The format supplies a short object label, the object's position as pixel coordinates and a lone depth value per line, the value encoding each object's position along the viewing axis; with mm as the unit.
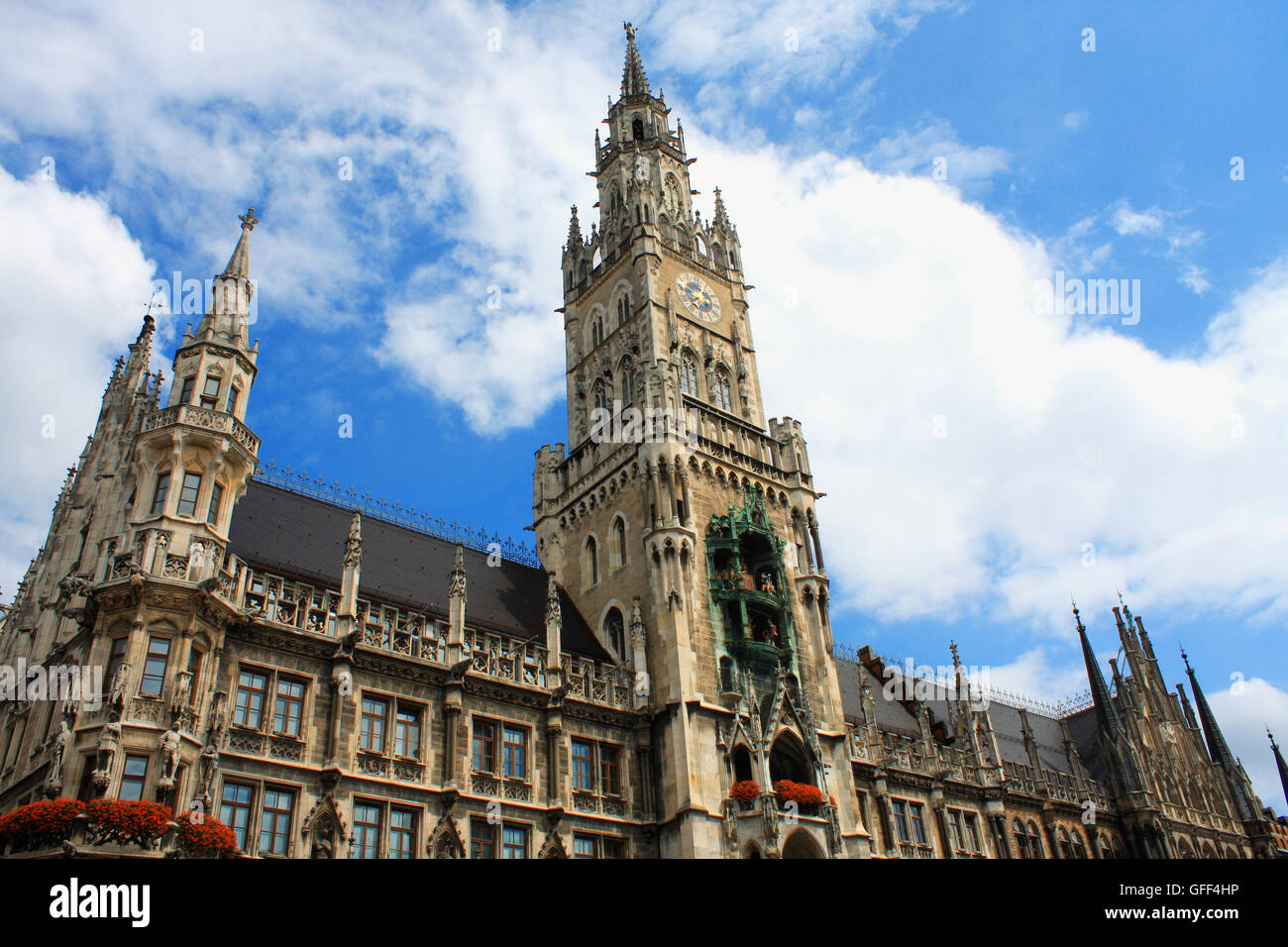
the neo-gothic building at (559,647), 25688
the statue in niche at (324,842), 25328
